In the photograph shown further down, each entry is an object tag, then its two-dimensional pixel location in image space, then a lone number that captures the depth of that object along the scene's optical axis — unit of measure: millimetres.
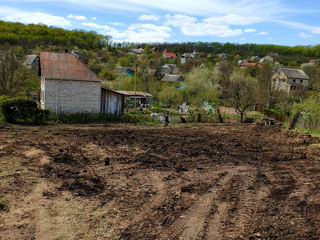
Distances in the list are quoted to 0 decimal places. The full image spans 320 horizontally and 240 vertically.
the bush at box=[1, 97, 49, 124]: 18541
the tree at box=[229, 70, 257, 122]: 27297
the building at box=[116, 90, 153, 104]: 34969
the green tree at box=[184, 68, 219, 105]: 44816
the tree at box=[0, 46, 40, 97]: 24953
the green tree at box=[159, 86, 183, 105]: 39250
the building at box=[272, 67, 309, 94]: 59094
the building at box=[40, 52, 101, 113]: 21516
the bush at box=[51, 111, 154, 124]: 20984
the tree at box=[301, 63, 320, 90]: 60972
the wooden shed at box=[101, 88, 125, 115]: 23375
